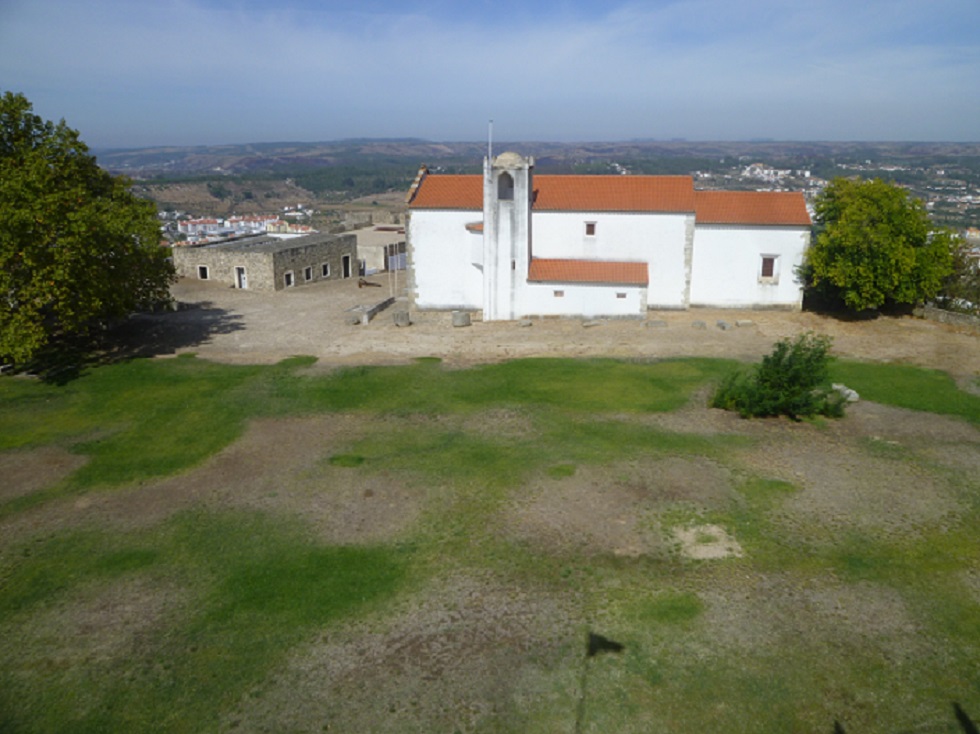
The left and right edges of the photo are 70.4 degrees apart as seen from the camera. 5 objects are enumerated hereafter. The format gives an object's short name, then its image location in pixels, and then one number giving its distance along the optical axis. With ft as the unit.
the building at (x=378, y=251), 178.40
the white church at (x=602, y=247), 113.91
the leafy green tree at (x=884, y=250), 104.37
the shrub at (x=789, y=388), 69.72
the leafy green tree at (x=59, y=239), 79.66
